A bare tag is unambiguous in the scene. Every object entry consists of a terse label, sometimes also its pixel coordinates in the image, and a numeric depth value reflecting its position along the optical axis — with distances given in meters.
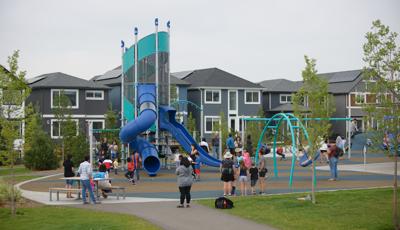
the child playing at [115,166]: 34.94
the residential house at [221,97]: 65.12
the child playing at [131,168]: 29.31
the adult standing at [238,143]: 42.46
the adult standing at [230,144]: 39.62
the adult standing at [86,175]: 21.61
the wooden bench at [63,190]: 22.58
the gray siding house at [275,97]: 72.56
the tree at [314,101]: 21.30
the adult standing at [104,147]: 37.97
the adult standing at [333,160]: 29.69
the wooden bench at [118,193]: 22.69
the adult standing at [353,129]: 62.53
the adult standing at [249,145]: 44.06
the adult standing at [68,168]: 24.50
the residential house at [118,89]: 63.03
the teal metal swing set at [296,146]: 23.22
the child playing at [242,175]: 23.70
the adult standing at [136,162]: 30.31
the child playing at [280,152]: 46.19
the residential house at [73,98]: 55.44
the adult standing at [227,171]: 23.16
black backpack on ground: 19.62
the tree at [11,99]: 19.72
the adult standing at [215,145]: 42.50
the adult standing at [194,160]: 30.32
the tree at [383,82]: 17.41
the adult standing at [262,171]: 24.34
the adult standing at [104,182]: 22.66
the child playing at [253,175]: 23.94
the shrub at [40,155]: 38.38
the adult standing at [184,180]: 20.17
